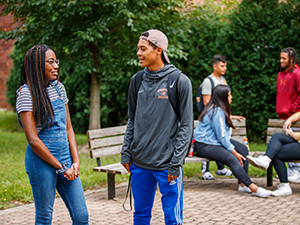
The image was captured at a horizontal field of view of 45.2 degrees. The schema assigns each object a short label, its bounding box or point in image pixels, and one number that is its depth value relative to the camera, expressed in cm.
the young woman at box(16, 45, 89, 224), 268
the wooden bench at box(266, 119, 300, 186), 637
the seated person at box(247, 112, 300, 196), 547
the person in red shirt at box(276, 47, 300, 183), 605
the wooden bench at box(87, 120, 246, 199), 526
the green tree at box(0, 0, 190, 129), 820
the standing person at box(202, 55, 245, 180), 635
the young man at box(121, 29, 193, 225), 288
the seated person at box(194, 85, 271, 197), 532
